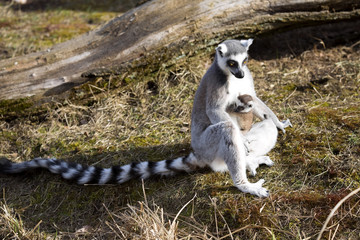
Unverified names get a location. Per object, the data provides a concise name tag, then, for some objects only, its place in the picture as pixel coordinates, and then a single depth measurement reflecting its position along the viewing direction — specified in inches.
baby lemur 318.3
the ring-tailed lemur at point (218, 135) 302.8
